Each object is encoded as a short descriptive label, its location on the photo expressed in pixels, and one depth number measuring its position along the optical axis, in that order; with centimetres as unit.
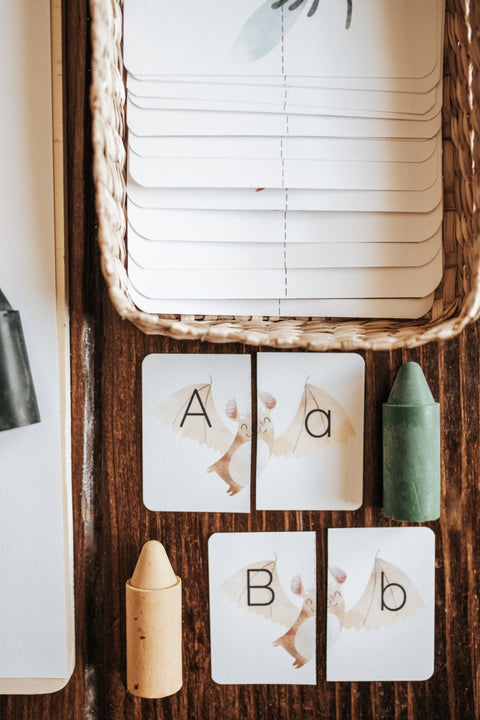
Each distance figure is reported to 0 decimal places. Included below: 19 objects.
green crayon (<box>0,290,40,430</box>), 60
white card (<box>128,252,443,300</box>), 65
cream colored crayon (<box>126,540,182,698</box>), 64
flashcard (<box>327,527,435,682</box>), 69
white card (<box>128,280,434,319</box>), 66
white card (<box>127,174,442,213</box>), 64
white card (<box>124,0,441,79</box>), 63
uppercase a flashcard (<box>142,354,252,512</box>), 69
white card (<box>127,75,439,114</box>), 63
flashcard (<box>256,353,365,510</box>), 69
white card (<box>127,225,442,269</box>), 65
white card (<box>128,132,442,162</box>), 63
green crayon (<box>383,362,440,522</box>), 63
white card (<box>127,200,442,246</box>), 64
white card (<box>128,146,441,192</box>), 63
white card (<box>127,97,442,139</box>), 63
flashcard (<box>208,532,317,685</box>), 69
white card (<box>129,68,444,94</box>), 64
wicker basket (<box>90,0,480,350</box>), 58
